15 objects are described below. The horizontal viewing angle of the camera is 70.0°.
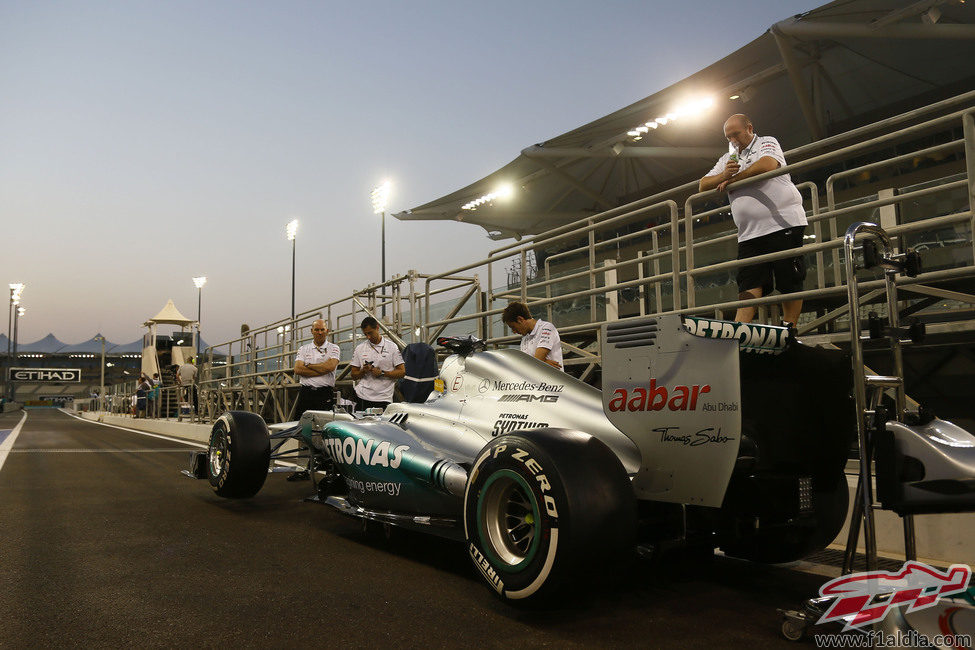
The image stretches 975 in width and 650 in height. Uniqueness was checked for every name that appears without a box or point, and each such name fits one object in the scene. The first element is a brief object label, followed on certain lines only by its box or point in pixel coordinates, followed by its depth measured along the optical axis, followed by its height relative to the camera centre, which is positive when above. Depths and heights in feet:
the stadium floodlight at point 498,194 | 87.10 +24.00
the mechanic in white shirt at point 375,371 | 25.58 +0.49
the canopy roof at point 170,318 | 144.26 +14.60
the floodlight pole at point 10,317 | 205.09 +21.57
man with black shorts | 16.67 +4.04
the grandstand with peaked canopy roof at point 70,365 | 388.78 +13.14
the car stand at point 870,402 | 8.45 -0.33
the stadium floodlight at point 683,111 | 60.23 +23.87
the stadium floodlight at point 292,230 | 95.85 +21.82
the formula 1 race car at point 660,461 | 9.25 -1.21
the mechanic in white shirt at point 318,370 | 27.71 +0.61
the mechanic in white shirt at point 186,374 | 82.94 +1.59
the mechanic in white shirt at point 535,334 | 18.13 +1.28
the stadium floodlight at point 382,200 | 78.41 +21.99
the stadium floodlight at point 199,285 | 135.85 +19.82
